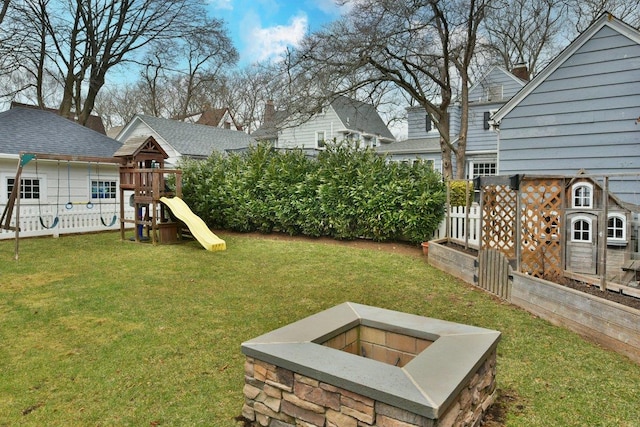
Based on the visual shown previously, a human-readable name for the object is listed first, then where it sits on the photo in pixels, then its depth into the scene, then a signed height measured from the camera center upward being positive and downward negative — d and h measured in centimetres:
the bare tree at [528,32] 1862 +884
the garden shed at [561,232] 506 -43
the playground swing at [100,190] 1328 +41
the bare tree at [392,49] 1215 +496
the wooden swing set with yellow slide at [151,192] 962 +24
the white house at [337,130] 2191 +415
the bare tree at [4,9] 1612 +804
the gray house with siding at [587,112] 629 +155
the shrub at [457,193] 920 +19
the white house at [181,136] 1891 +345
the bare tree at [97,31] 1861 +861
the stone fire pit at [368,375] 205 -101
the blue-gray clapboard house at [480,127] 1786 +349
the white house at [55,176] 1136 +84
